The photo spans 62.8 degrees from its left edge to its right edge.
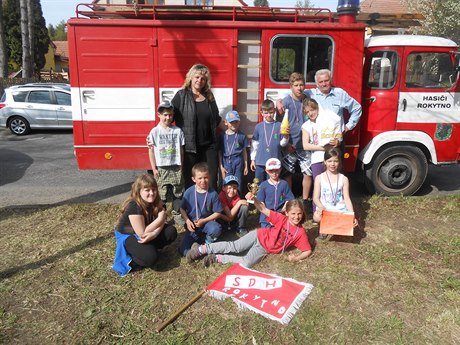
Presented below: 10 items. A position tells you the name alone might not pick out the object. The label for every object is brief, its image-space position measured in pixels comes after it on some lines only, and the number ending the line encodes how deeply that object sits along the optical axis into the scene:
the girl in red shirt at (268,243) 3.92
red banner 3.16
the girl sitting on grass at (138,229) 3.68
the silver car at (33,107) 12.34
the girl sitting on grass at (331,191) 4.41
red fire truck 5.20
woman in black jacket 4.66
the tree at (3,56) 17.28
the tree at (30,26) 19.12
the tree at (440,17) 13.89
